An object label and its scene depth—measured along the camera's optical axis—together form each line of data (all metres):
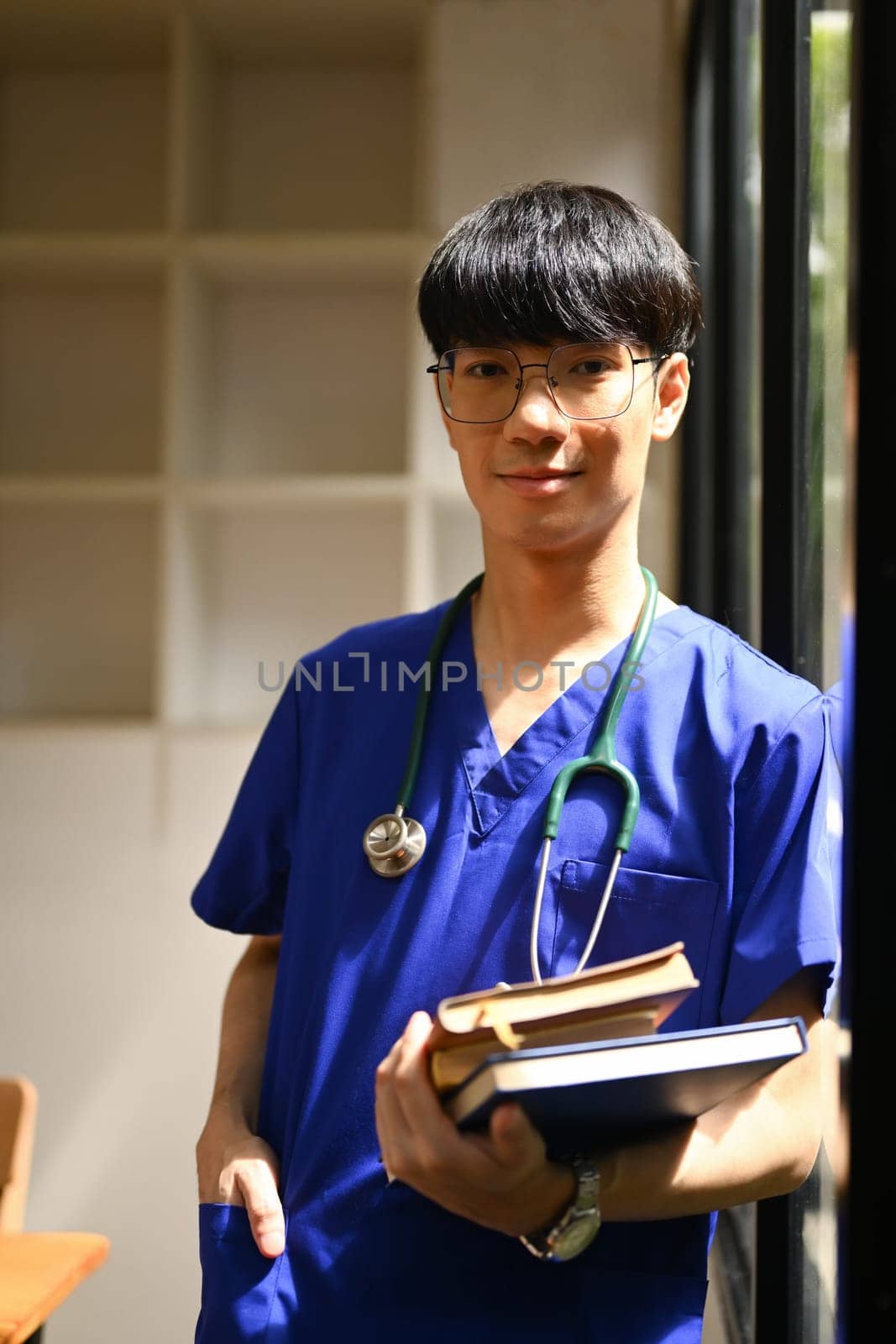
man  2.03
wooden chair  2.37
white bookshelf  3.73
